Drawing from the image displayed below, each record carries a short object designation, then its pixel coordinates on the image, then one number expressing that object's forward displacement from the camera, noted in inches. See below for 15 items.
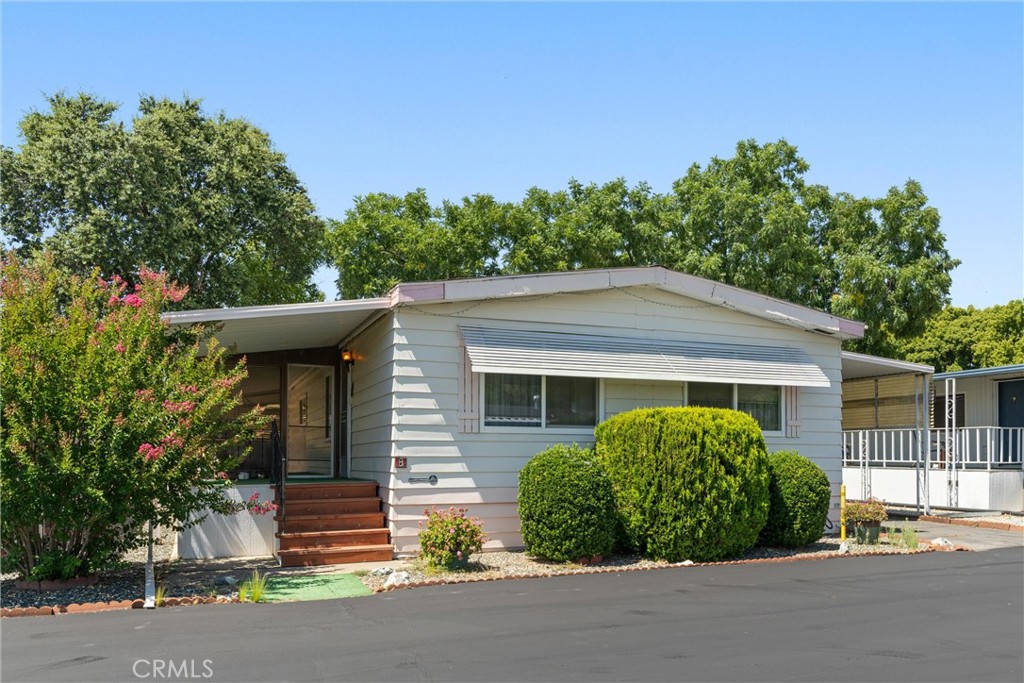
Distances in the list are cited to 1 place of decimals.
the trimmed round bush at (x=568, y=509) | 425.7
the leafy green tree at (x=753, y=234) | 960.9
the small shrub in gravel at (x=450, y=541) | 406.6
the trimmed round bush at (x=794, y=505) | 479.2
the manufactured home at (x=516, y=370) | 453.1
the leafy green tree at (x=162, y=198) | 872.9
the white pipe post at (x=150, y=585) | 335.5
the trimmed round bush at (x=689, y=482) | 430.6
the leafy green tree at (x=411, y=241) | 1002.7
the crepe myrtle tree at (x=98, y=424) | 345.4
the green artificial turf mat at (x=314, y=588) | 357.1
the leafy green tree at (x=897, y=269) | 892.0
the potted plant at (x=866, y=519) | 506.6
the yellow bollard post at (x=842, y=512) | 496.8
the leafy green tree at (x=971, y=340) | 1135.0
